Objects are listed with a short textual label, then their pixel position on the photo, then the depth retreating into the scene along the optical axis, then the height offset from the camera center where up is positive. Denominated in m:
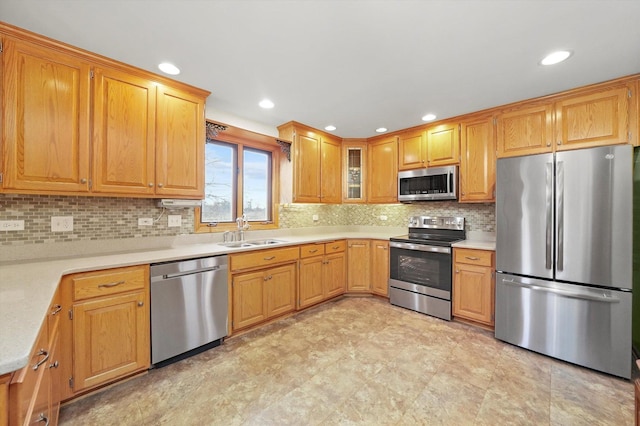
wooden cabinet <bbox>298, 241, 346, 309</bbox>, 3.14 -0.80
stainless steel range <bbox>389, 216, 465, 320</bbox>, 2.99 -0.66
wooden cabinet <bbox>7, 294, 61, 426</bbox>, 0.71 -0.61
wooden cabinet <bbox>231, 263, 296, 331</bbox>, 2.52 -0.88
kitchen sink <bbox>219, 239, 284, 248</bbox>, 2.79 -0.36
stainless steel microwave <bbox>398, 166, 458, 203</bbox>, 3.15 +0.37
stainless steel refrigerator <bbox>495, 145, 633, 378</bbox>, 1.98 -0.36
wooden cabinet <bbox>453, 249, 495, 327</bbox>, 2.69 -0.79
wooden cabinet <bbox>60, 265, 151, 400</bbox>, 1.63 -0.79
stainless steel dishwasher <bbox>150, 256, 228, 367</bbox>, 2.00 -0.80
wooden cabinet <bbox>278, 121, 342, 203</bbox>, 3.45 +0.69
